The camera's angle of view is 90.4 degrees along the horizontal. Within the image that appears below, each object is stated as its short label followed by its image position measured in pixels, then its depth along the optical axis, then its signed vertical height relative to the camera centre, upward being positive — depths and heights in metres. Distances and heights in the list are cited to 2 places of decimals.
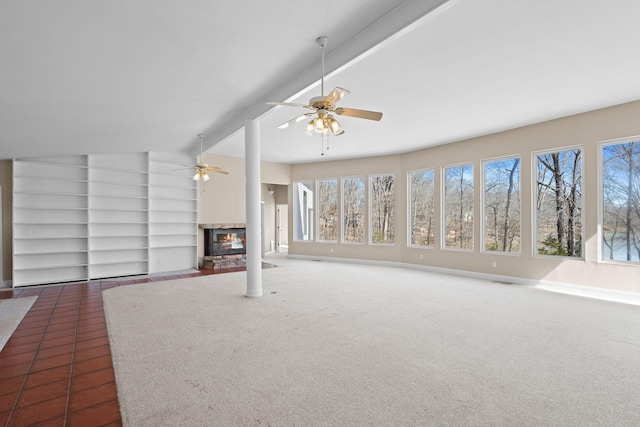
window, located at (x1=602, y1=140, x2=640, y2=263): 5.08 +0.16
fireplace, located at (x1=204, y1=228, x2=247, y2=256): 8.48 -0.72
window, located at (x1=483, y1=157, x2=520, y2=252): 6.54 +0.15
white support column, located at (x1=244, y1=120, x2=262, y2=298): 5.12 +0.06
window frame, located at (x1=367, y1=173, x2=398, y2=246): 8.99 +0.18
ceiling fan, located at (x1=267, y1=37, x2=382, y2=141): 2.98 +1.04
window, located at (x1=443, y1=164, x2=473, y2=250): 7.28 +0.13
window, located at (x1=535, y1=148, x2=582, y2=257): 5.71 +0.16
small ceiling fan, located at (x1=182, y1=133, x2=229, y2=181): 6.51 +0.94
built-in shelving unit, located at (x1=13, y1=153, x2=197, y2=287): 6.30 -0.02
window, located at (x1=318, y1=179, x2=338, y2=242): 9.81 +0.12
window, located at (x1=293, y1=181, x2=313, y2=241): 10.46 +0.14
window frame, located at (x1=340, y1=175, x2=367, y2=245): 9.22 +0.10
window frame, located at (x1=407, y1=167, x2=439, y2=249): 7.86 -0.01
